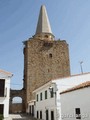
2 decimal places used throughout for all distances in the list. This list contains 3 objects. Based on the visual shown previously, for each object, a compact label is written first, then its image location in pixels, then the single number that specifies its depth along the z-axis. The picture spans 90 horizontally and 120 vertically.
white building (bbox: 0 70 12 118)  21.08
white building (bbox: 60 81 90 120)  12.66
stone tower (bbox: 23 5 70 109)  39.03
